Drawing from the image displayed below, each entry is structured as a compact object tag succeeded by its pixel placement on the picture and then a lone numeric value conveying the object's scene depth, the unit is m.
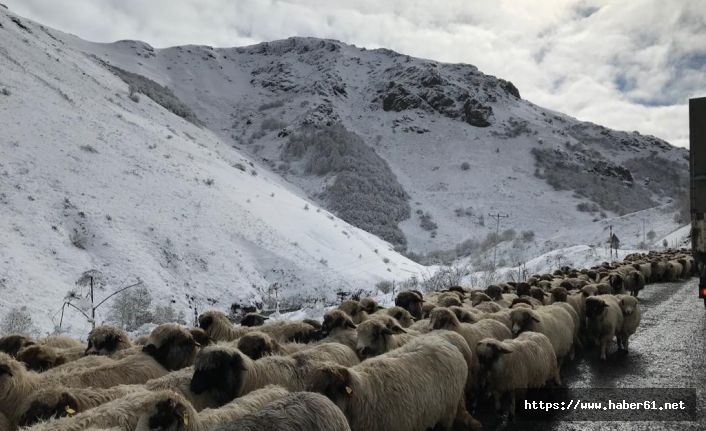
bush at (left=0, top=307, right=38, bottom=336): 12.89
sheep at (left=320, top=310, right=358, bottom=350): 7.68
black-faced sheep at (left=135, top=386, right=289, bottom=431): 3.78
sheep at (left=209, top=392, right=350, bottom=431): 3.55
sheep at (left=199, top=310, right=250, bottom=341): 8.73
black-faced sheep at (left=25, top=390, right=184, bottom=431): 3.92
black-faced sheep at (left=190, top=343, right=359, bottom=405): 5.29
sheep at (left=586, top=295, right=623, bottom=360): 9.78
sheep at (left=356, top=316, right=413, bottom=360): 6.96
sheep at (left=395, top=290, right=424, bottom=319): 11.05
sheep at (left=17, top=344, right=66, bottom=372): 6.99
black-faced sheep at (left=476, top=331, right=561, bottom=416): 6.81
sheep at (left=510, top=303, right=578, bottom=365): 8.55
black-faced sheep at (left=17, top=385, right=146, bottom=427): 4.43
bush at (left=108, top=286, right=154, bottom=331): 15.66
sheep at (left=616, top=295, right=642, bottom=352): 10.10
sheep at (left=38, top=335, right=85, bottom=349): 9.03
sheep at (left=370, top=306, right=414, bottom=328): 9.57
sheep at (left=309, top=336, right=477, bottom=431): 4.90
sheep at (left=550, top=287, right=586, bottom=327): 11.16
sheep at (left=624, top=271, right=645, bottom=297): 17.94
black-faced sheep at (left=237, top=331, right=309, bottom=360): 6.59
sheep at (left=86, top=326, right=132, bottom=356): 7.38
